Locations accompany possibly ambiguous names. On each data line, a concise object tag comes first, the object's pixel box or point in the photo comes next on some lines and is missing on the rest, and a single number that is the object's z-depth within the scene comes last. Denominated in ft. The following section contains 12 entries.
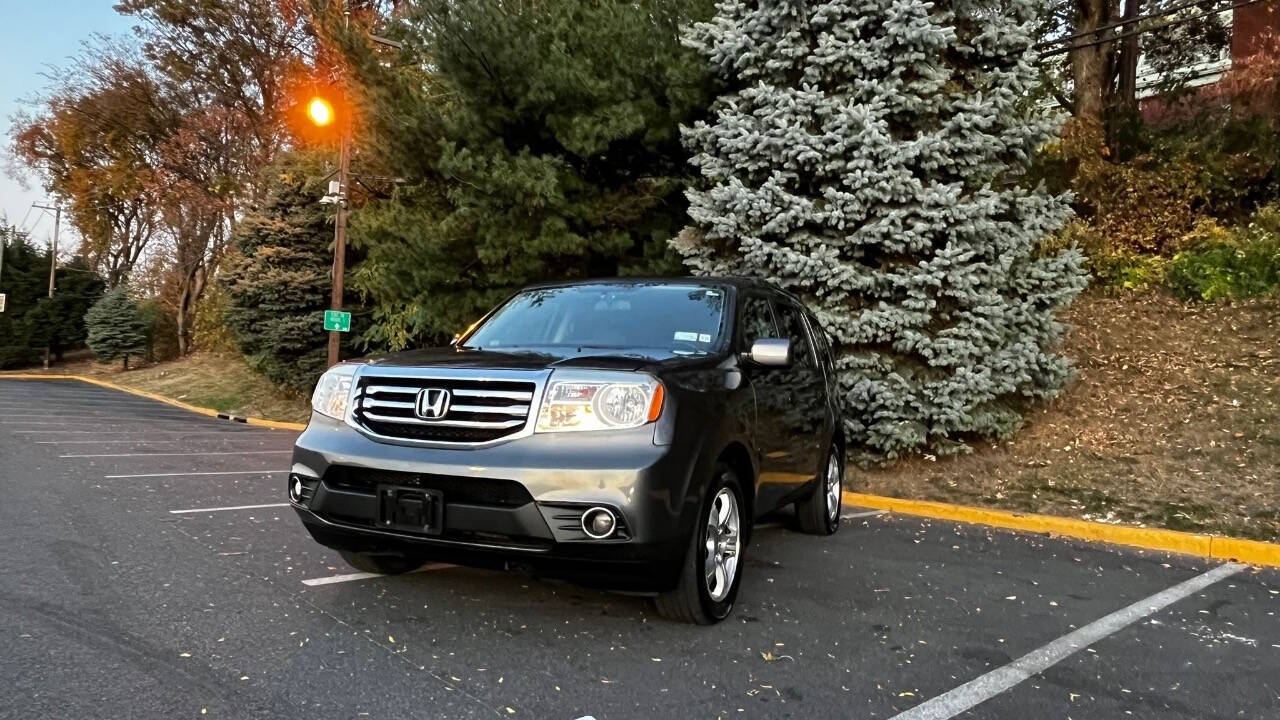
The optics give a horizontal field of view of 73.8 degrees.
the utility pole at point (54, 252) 133.18
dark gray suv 11.24
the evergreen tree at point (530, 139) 32.50
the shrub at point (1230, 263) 38.34
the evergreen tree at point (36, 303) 129.39
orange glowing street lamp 49.90
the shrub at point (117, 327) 114.93
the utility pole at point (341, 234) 53.21
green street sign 51.31
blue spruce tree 27.50
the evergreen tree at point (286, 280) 63.21
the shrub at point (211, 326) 96.43
